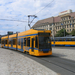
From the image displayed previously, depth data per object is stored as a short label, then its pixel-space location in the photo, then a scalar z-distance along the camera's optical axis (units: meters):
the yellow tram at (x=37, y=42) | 13.18
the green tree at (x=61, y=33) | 74.06
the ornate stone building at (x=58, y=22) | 82.69
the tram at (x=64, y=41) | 36.47
